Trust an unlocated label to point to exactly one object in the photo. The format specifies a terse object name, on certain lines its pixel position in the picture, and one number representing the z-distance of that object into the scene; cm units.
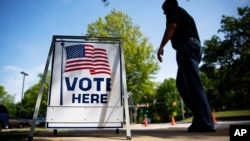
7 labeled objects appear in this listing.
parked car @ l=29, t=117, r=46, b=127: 4042
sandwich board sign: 375
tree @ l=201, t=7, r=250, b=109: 3350
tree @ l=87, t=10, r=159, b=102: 2989
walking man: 379
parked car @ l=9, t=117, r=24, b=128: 3545
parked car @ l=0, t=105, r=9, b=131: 1802
